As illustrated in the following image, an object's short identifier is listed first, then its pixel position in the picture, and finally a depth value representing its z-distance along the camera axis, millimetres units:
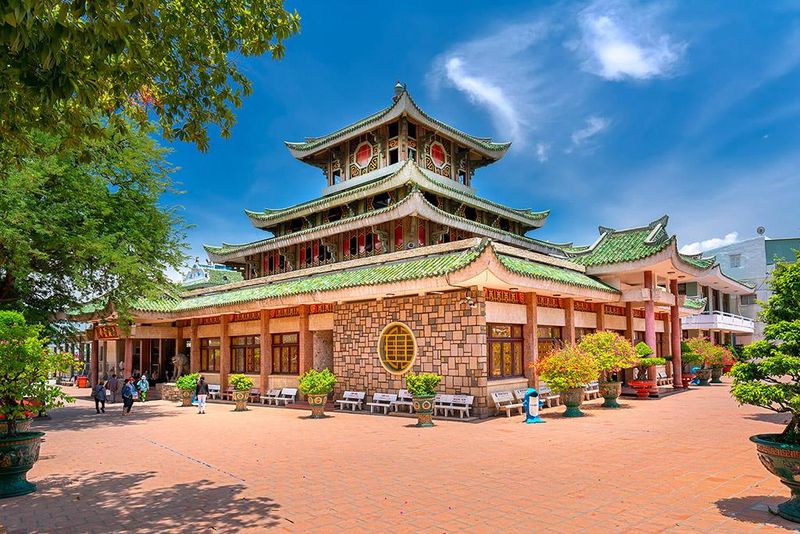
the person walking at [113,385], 22902
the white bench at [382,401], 16312
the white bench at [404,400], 16027
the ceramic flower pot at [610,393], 16578
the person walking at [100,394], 19750
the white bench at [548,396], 16844
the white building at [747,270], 43344
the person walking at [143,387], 23672
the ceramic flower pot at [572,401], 14685
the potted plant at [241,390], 18844
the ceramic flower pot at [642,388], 18953
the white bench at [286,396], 19609
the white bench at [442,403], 14930
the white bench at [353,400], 17281
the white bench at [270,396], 20145
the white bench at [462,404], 14570
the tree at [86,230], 13688
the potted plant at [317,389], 15766
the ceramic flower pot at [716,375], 26617
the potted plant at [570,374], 14516
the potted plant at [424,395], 13633
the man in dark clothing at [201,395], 18453
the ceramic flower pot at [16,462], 7816
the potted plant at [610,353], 15742
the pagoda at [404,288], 15414
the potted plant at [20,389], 7898
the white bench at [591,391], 18795
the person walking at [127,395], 18781
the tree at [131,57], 4789
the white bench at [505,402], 14867
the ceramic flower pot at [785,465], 5680
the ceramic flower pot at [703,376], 25203
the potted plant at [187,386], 21062
